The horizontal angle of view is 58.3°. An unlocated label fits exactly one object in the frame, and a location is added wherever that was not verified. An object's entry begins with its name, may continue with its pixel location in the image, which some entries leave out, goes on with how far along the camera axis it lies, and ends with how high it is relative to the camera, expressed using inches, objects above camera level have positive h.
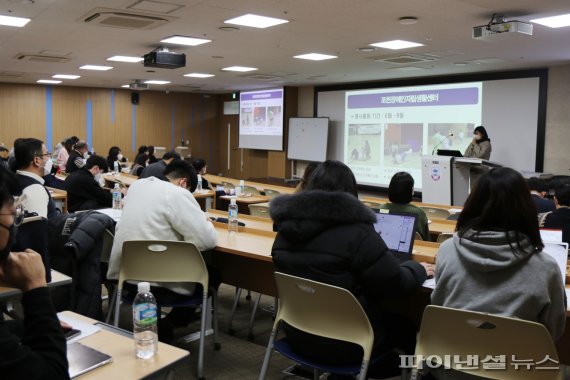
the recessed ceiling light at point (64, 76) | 448.8 +57.8
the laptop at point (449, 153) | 302.5 -3.2
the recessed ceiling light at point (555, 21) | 196.3 +50.5
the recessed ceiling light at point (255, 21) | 208.5 +51.5
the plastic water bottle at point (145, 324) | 63.4 -24.6
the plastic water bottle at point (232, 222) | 140.8 -21.4
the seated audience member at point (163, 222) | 116.7 -18.3
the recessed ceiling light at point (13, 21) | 217.6 +51.8
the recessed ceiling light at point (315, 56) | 304.4 +53.7
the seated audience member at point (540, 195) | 173.7 -16.3
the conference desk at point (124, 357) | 58.4 -26.2
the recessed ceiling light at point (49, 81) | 497.0 +59.0
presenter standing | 325.4 +1.5
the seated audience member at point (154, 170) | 221.0 -11.8
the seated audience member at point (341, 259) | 81.2 -18.3
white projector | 193.9 +46.2
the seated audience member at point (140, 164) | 338.0 -14.6
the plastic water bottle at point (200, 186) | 264.8 -22.3
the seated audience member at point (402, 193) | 146.6 -13.3
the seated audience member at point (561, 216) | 131.2 -17.5
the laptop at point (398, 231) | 102.7 -17.2
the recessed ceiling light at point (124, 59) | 332.3 +55.2
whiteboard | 481.4 +6.9
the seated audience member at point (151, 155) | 360.9 -9.3
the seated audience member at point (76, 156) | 284.5 -8.4
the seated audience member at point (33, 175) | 136.1 -10.0
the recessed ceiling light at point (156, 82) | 487.0 +58.7
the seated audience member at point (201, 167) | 282.4 -13.1
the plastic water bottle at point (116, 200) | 179.8 -20.5
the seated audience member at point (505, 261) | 69.7 -15.5
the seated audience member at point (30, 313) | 44.9 -16.5
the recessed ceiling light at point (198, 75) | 417.4 +56.6
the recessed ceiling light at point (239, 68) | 370.2 +55.6
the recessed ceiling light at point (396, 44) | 256.2 +52.3
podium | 280.8 -16.6
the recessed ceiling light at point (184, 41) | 253.6 +52.0
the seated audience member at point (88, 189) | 200.8 -18.7
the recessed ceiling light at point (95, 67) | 383.9 +56.5
